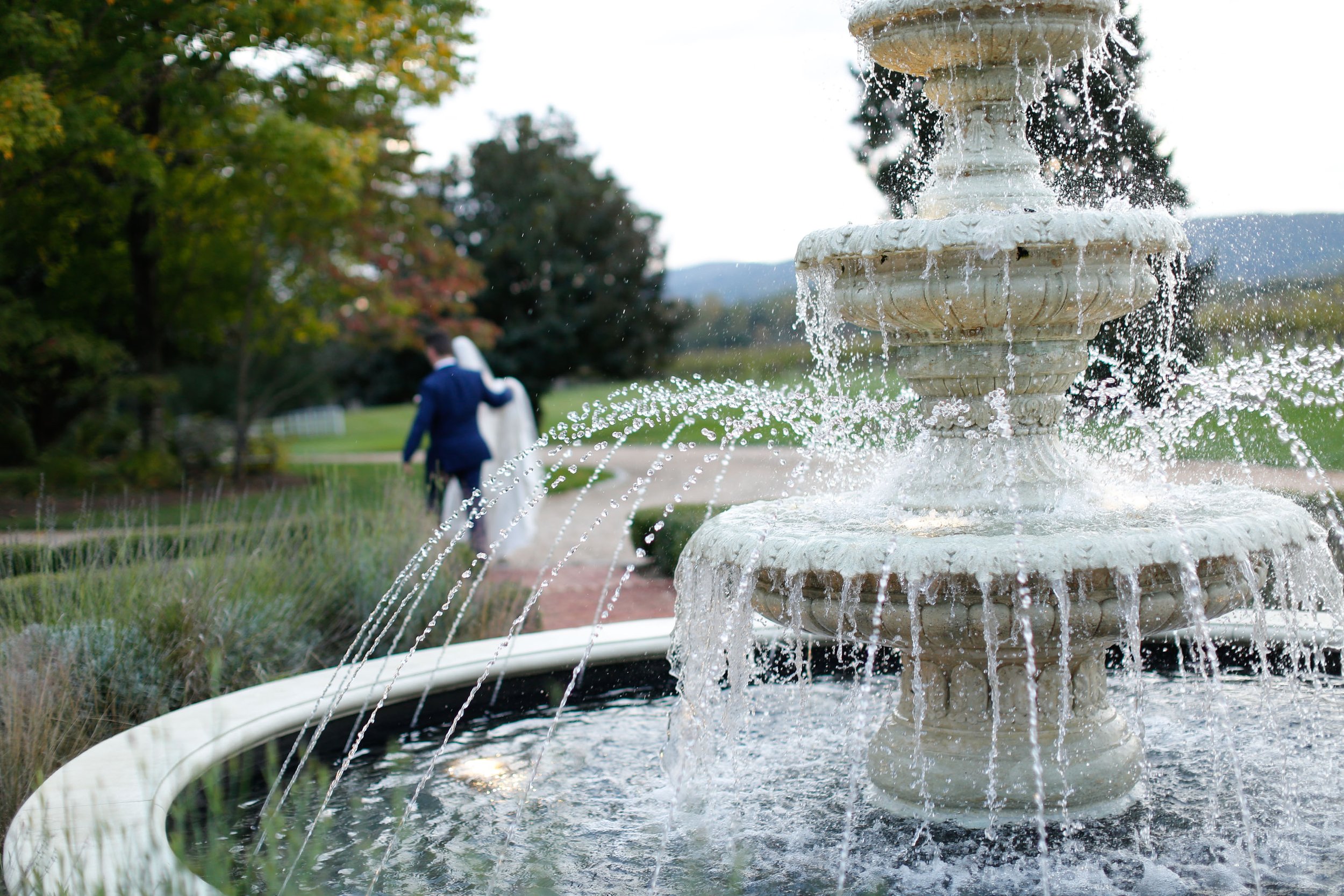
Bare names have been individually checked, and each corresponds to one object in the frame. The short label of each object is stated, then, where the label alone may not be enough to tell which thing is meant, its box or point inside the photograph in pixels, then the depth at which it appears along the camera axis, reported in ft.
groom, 32.91
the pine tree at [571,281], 116.26
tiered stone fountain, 12.53
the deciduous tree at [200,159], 40.63
